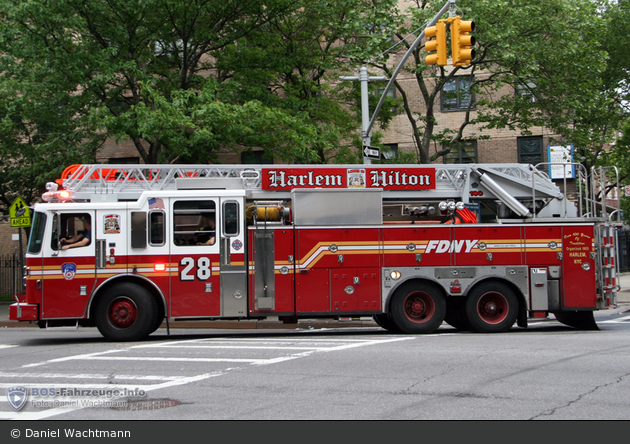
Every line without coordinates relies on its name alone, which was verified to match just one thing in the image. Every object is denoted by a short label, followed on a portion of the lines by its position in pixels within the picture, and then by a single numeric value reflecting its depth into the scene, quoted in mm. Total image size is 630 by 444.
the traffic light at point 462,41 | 12320
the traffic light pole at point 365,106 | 16891
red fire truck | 11594
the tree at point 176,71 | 17422
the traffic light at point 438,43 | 12812
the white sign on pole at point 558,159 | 27938
